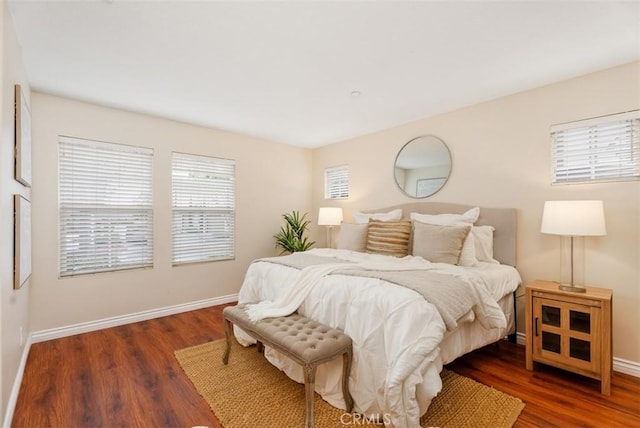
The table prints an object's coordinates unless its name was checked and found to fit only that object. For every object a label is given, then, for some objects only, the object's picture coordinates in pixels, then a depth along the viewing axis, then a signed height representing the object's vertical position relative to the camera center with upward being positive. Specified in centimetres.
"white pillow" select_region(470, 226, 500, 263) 294 -32
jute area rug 180 -125
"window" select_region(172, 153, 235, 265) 395 +6
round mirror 355 +56
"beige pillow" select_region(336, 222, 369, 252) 353 -30
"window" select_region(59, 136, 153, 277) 317 +7
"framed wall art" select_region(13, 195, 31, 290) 205 -21
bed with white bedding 164 -64
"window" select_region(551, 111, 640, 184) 239 +52
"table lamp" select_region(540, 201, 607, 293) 218 -9
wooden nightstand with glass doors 209 -88
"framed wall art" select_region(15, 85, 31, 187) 210 +56
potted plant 471 -38
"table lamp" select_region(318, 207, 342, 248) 449 -7
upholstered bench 169 -79
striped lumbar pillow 319 -29
